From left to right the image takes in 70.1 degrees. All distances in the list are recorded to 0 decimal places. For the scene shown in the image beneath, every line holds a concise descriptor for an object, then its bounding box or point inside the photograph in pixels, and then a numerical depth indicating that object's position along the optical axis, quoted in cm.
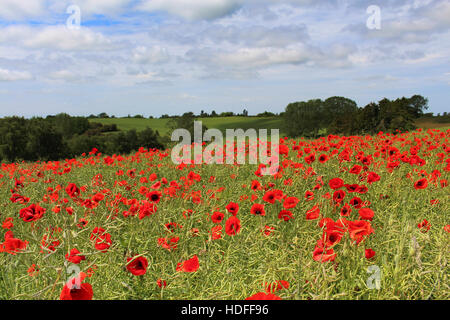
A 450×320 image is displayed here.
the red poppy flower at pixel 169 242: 233
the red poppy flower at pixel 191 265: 171
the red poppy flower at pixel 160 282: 193
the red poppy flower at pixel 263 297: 119
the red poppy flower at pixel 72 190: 310
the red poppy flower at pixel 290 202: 254
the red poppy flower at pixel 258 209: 249
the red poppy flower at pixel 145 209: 240
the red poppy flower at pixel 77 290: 120
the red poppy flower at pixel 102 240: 180
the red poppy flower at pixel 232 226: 216
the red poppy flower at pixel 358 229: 165
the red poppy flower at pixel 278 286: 179
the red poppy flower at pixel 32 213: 248
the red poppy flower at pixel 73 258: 162
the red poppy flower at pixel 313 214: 236
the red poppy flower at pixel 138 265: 152
